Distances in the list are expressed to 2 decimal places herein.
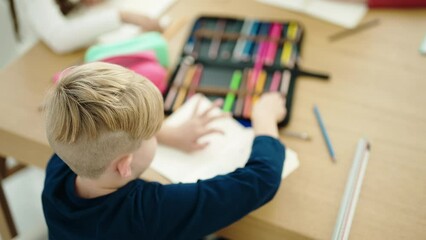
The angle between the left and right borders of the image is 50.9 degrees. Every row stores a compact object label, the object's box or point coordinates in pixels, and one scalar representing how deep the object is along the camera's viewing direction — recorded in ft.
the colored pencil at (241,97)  3.05
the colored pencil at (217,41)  3.52
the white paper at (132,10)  3.79
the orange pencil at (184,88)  3.18
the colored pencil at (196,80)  3.23
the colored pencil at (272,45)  3.37
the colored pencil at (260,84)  3.12
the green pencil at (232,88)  3.10
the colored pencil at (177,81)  3.19
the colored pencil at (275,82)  3.17
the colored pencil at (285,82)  3.14
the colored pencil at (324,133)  2.75
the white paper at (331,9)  3.73
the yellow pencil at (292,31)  3.56
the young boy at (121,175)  2.06
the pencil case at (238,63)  3.17
